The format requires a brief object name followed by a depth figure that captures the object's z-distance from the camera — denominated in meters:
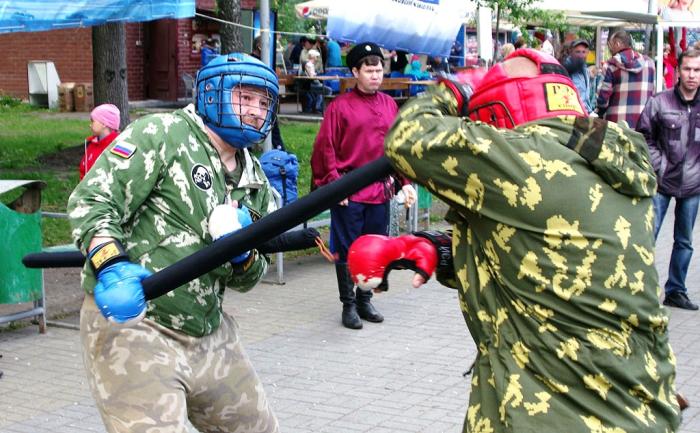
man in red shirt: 7.75
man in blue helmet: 3.42
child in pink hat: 8.91
